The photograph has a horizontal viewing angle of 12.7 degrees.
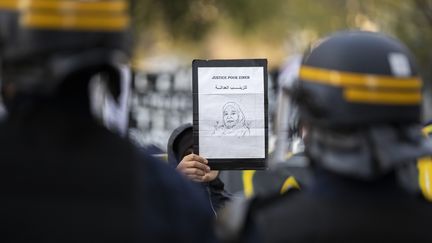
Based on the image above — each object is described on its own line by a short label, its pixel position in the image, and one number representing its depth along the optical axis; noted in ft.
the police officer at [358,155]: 18.36
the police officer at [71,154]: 17.38
